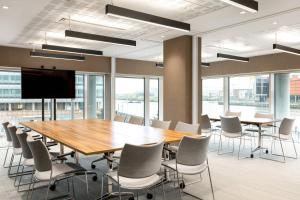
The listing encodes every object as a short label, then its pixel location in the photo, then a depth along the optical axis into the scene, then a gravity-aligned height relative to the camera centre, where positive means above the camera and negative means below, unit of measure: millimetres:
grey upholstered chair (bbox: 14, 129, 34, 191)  3303 -719
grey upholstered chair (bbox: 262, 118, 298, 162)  5648 -737
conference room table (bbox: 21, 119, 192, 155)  2963 -563
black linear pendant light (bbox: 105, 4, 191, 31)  3381 +1130
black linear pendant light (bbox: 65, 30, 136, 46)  4547 +1100
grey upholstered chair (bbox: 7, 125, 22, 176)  3990 -722
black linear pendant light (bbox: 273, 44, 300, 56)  5671 +1076
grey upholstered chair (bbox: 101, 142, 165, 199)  2479 -711
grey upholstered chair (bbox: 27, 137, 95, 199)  2771 -825
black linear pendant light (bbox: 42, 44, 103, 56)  5751 +1072
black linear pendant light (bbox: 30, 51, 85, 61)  6672 +1075
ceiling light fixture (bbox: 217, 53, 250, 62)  7039 +1098
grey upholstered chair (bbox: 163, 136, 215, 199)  2957 -712
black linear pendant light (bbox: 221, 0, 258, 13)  3108 +1149
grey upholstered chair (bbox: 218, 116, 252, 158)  5762 -710
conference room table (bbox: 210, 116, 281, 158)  5758 -594
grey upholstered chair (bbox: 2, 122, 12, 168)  4599 -676
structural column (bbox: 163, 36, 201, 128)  5941 +380
